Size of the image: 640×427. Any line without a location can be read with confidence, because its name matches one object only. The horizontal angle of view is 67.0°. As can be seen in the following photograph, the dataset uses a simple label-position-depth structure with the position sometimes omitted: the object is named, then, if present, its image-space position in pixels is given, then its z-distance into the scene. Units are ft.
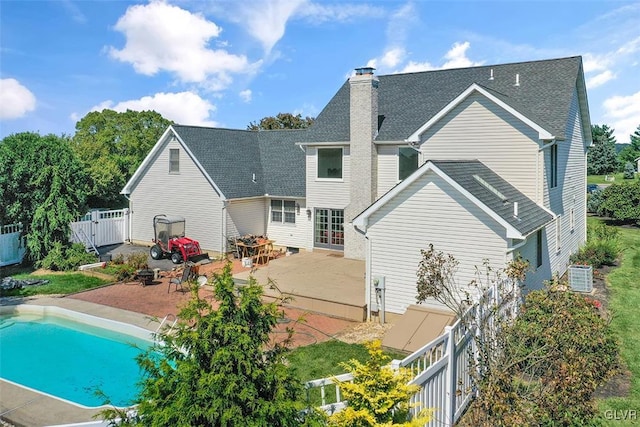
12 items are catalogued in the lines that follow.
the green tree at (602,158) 225.15
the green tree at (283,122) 180.99
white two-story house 44.55
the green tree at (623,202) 101.81
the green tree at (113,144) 109.19
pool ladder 48.90
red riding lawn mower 74.84
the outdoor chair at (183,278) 59.27
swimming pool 38.73
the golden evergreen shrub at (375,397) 18.44
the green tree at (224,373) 15.61
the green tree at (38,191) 70.85
